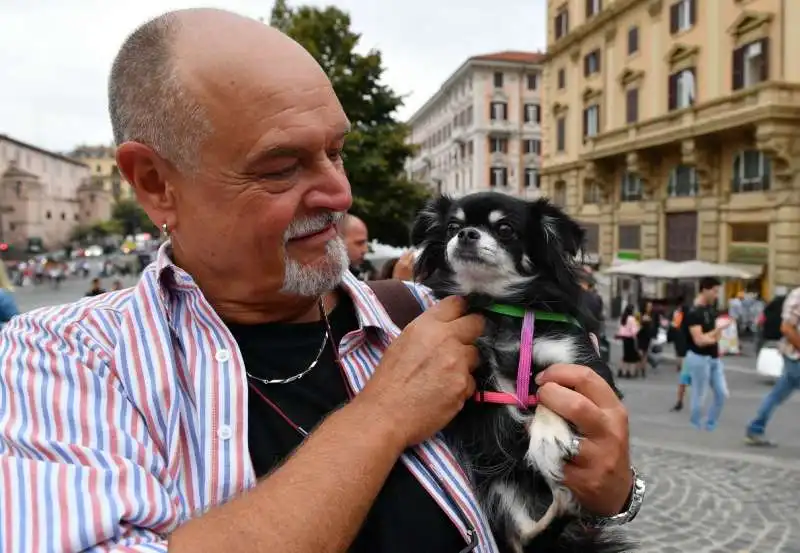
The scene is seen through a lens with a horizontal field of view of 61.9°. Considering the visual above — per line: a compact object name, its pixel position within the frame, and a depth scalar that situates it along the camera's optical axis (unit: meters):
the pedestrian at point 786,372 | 8.70
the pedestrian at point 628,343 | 15.04
